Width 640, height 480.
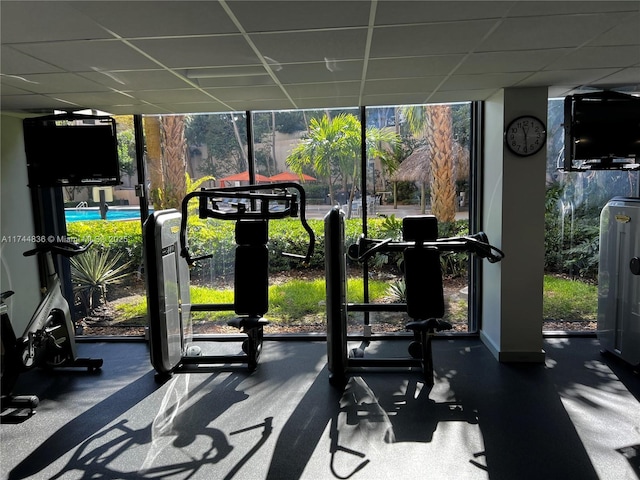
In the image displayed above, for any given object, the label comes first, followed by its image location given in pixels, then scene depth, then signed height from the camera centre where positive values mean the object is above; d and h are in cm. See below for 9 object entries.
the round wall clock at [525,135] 410 +48
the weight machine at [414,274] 382 -75
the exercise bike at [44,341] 366 -125
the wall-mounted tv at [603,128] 416 +54
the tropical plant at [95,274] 534 -90
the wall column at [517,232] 415 -45
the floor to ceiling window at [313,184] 498 +11
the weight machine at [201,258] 393 -73
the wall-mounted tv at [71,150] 455 +53
